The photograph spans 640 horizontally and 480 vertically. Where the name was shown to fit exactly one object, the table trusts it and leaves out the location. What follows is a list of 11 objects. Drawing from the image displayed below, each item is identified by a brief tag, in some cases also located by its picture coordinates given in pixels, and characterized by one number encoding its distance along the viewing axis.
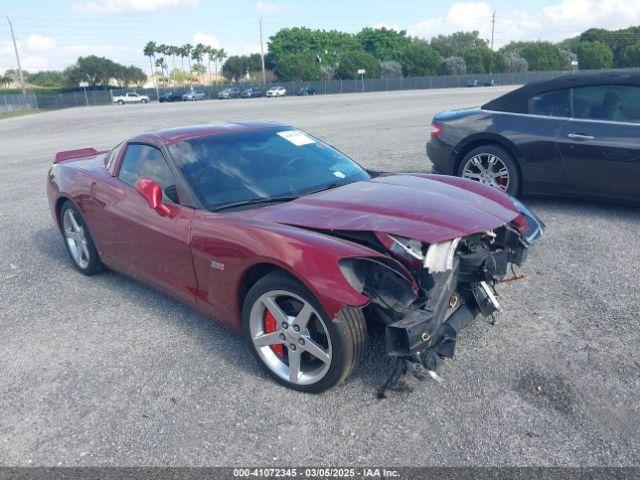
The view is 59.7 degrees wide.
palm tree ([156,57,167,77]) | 124.56
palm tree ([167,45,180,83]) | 126.39
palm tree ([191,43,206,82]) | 132.62
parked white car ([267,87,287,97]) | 61.47
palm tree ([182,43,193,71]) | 130.75
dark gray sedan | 5.68
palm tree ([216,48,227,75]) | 136.75
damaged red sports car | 2.87
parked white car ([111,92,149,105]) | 64.56
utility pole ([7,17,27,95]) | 64.84
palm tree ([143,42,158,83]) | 121.69
